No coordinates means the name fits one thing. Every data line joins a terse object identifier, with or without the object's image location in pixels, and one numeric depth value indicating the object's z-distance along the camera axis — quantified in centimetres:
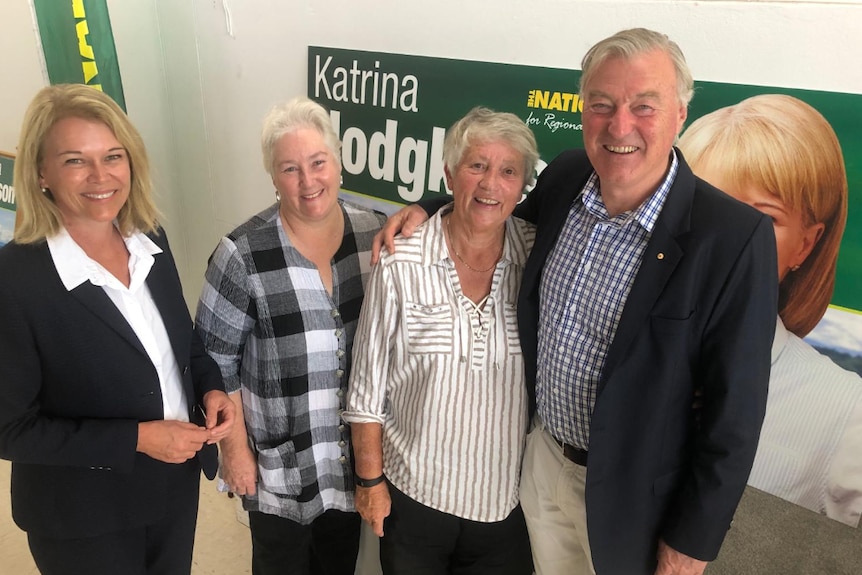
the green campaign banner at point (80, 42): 246
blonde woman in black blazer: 117
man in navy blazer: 107
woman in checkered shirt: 143
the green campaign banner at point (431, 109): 146
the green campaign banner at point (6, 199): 334
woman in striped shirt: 132
